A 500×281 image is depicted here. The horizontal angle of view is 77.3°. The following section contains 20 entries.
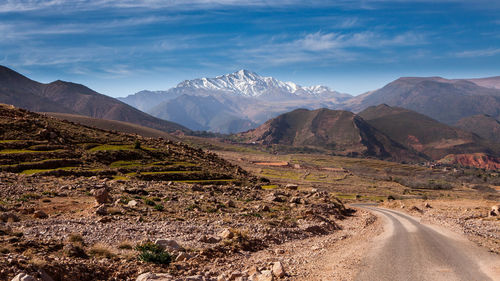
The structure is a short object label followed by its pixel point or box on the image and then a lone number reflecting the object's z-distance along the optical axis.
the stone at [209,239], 15.73
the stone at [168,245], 13.66
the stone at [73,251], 11.66
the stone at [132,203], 20.45
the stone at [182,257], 12.93
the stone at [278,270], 12.32
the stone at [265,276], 11.65
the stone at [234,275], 11.83
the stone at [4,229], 12.68
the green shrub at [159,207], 20.83
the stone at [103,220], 16.34
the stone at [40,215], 16.03
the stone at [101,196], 20.25
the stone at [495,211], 34.41
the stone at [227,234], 16.59
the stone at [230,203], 25.95
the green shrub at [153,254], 12.27
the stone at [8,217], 14.87
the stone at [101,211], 17.62
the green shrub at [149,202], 21.92
